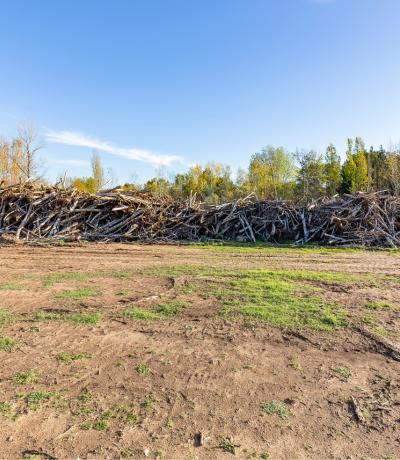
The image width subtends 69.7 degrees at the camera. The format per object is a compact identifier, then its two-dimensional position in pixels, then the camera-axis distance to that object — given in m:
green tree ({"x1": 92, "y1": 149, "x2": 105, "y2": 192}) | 48.26
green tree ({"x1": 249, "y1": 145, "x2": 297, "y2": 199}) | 43.12
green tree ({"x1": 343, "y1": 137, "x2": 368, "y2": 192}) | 36.12
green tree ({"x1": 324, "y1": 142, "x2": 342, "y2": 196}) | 39.78
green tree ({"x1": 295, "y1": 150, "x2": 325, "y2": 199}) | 39.38
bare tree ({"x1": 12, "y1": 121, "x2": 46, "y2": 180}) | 36.17
